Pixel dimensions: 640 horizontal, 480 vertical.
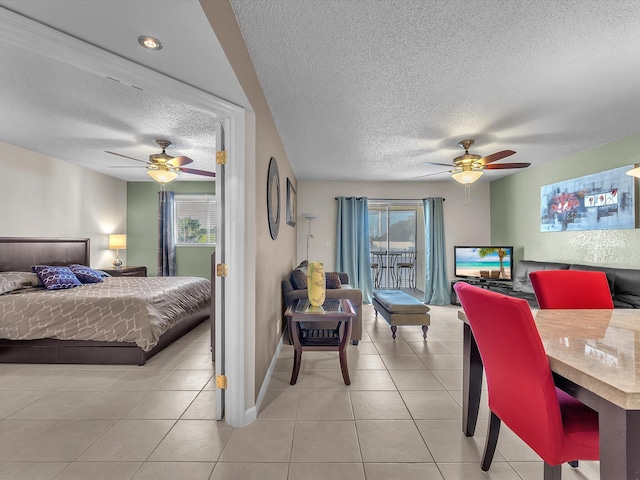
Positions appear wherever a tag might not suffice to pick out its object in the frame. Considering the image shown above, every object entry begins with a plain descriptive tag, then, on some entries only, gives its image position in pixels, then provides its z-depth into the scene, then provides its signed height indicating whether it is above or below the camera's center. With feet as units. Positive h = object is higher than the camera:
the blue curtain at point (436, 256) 20.79 -0.88
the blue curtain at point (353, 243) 20.70 -0.01
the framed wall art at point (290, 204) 14.99 +2.04
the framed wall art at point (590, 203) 12.32 +1.81
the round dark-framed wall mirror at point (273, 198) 9.47 +1.50
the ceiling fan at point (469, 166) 12.88 +3.31
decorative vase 9.50 -1.33
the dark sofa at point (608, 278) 11.16 -1.66
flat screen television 19.03 -1.25
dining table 2.83 -1.35
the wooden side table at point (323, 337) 8.58 -2.52
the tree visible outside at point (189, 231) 21.24 +0.82
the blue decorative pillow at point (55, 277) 12.09 -1.39
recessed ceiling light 4.68 +3.11
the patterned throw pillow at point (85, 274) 13.87 -1.43
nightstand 17.31 -1.67
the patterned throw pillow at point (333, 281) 13.33 -1.66
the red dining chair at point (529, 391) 3.80 -1.98
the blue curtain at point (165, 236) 20.22 +0.45
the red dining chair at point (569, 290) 6.84 -1.06
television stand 18.15 -2.43
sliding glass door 22.54 -0.01
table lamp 18.78 -0.01
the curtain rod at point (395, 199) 21.29 +3.03
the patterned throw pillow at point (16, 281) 10.96 -1.42
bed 9.95 -2.74
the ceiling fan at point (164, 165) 12.75 +3.28
